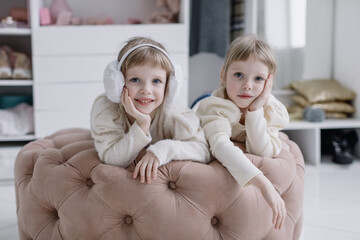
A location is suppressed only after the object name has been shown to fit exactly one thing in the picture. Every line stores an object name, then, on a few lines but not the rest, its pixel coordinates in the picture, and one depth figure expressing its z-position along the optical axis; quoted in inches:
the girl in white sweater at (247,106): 52.9
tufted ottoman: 46.5
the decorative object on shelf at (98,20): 112.1
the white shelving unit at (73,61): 102.9
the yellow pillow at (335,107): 122.4
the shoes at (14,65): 103.8
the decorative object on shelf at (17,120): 101.5
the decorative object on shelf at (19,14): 109.1
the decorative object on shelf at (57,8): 113.2
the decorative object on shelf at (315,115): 116.2
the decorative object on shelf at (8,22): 104.0
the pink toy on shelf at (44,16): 106.2
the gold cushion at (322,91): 122.6
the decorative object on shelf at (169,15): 113.3
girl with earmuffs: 49.1
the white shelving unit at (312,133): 112.1
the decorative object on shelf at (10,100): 110.8
